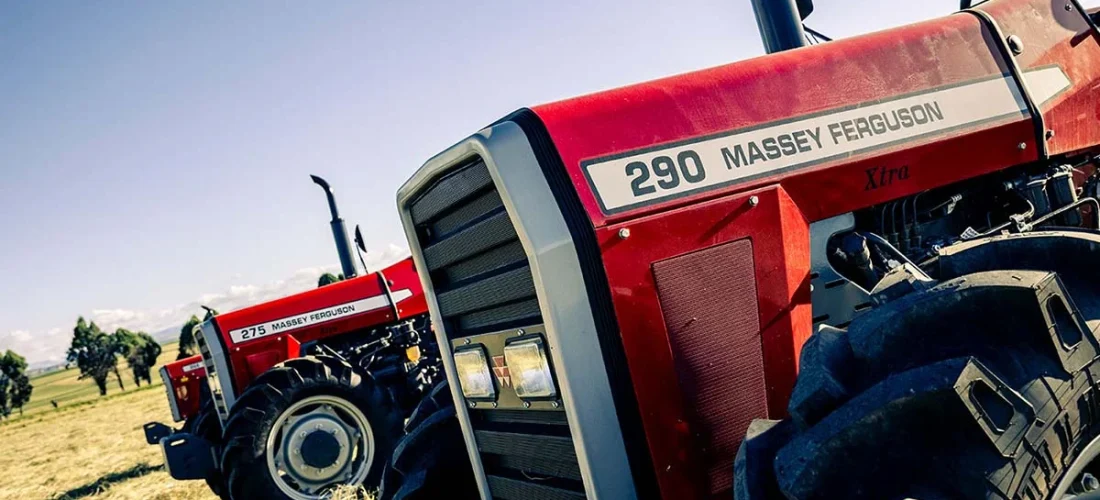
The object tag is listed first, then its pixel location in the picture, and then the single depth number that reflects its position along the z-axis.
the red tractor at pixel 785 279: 1.56
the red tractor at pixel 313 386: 6.40
